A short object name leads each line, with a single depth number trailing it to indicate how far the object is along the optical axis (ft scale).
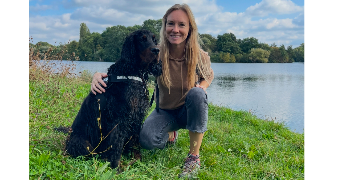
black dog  7.38
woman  8.13
